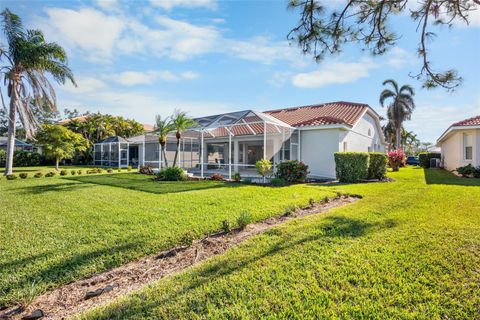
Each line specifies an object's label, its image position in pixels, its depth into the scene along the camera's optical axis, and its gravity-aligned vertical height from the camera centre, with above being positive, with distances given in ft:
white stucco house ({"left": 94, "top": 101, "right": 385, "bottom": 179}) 52.65 +6.13
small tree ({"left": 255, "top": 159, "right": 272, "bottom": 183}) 45.32 -0.76
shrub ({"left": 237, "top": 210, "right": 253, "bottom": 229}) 19.04 -4.36
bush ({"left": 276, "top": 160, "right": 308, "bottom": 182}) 43.62 -1.43
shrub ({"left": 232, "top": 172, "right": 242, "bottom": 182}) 46.42 -2.60
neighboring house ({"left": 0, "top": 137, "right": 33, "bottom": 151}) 126.82 +9.09
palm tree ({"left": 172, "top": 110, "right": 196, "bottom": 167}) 54.75 +8.97
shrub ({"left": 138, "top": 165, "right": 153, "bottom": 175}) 63.66 -1.79
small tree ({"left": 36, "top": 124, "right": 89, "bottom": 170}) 72.49 +6.54
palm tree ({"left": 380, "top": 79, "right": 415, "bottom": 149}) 116.47 +26.64
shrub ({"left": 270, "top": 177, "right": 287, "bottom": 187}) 40.59 -3.11
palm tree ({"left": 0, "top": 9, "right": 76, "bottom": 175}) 57.67 +22.37
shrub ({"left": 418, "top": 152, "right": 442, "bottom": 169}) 90.97 +1.92
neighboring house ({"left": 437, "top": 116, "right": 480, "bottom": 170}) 52.29 +4.66
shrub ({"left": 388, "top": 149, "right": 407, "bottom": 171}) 73.31 +0.98
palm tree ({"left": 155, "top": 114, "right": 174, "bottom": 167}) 56.54 +8.15
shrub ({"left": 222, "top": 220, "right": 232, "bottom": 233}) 18.21 -4.55
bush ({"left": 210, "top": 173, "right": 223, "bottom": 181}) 48.57 -2.81
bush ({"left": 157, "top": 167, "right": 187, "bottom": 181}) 49.01 -2.19
